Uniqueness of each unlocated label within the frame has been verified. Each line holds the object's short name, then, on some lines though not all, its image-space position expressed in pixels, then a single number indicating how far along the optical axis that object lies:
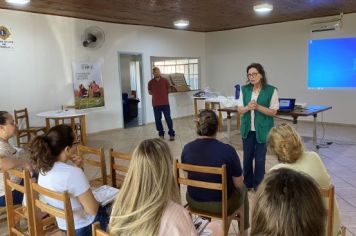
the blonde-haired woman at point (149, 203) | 1.21
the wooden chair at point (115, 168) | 2.25
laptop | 4.76
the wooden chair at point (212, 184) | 1.90
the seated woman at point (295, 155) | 1.79
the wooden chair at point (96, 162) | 2.33
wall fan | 6.50
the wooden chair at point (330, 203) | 1.45
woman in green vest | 3.18
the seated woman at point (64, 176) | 1.73
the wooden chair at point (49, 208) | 1.57
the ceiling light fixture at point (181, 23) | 7.13
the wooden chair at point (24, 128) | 5.37
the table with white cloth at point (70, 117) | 5.23
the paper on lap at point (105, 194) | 1.94
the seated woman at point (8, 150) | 2.36
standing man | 6.19
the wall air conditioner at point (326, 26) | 6.69
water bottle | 6.14
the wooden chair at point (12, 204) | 1.88
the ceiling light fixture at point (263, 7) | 5.36
